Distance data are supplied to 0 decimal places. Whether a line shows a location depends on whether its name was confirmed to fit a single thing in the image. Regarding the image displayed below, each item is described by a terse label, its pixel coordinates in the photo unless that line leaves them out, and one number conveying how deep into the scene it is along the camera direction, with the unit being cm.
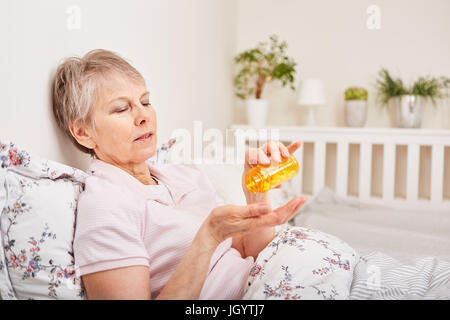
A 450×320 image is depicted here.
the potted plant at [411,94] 226
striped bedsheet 75
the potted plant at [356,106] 238
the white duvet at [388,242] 78
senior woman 65
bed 85
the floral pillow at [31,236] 65
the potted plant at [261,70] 242
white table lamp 242
